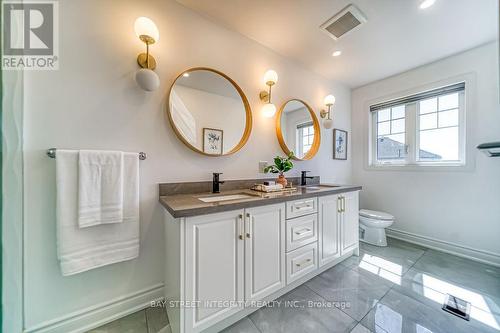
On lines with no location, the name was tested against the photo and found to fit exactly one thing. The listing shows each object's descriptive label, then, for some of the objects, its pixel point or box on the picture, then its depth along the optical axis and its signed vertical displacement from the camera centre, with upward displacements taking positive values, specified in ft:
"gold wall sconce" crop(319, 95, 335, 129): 8.01 +2.60
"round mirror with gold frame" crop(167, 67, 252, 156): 4.74 +1.65
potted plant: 5.89 -0.06
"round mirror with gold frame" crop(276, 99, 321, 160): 6.84 +1.59
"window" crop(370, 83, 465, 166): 6.96 +1.73
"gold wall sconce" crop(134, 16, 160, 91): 3.86 +2.92
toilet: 7.36 -2.63
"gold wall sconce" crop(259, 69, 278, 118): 5.98 +2.59
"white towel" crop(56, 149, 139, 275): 3.32 -1.38
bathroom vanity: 3.18 -1.88
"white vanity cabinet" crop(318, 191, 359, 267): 5.46 -2.06
